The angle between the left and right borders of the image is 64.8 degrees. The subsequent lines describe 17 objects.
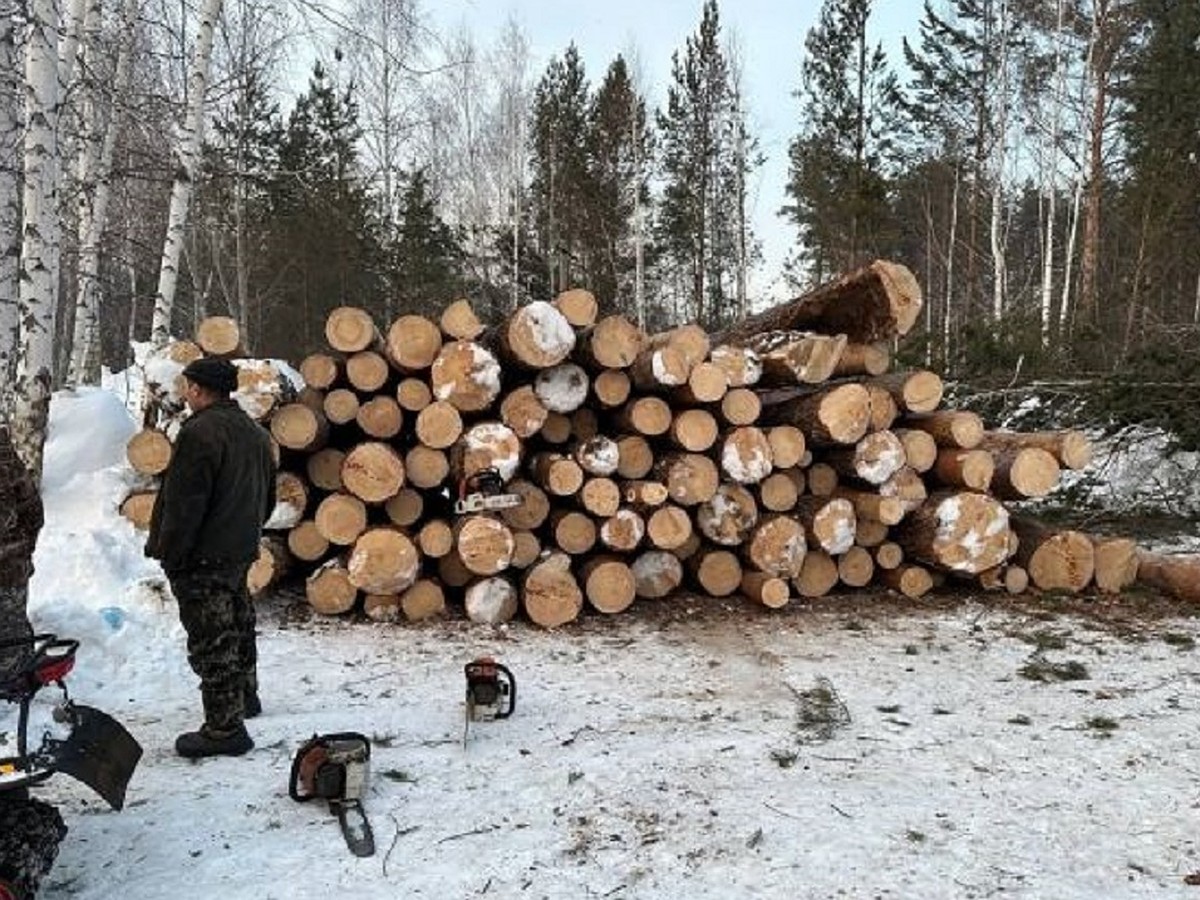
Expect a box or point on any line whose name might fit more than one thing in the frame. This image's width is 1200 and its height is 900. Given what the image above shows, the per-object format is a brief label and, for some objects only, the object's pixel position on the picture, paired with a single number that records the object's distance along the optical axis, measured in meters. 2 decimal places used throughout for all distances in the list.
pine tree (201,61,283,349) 19.83
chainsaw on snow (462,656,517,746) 4.33
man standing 4.07
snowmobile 2.64
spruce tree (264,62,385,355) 23.92
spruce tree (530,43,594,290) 25.06
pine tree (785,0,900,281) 23.17
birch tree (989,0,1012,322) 18.70
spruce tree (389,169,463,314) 23.67
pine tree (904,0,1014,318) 21.17
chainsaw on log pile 5.97
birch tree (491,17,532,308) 25.72
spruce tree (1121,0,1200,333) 14.58
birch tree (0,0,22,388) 5.33
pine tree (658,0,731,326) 25.38
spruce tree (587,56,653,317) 24.91
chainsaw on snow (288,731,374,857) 3.47
